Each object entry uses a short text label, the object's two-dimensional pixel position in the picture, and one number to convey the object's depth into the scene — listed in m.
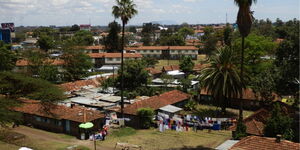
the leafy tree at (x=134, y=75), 43.72
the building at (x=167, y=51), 87.06
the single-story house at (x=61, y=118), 27.95
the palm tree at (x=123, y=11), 31.30
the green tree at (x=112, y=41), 85.15
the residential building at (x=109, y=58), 73.88
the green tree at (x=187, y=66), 60.22
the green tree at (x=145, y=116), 29.75
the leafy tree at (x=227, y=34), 88.19
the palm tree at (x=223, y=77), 31.89
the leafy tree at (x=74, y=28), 178.98
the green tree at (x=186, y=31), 144.10
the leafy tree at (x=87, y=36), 109.16
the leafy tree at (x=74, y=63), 53.19
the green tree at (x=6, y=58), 46.03
